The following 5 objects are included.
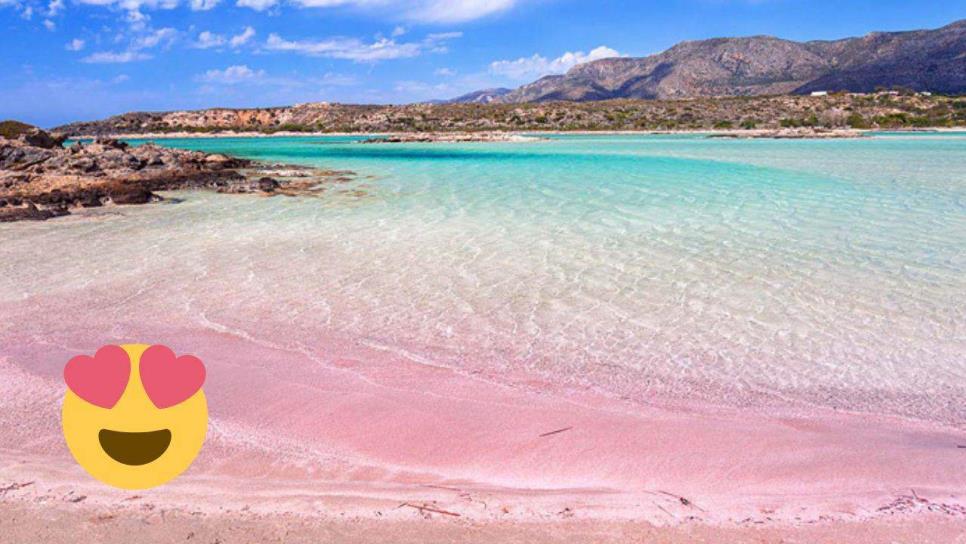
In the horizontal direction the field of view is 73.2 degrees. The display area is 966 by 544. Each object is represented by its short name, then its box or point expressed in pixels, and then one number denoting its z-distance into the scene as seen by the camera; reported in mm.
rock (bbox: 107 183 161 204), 16234
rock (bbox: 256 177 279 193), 18703
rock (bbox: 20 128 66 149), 25047
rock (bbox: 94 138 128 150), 25653
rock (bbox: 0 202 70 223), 13445
